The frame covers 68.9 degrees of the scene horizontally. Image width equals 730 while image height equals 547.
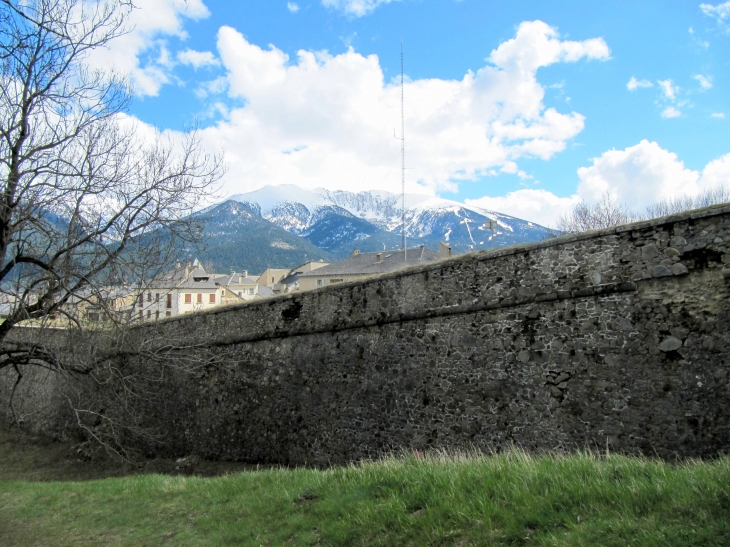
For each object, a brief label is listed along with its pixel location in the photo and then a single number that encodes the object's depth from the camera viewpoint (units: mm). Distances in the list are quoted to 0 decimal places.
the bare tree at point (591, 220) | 37562
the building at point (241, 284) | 70125
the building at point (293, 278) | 62469
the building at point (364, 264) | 39500
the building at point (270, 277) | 95188
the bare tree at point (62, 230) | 8914
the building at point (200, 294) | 51188
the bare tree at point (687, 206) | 29422
